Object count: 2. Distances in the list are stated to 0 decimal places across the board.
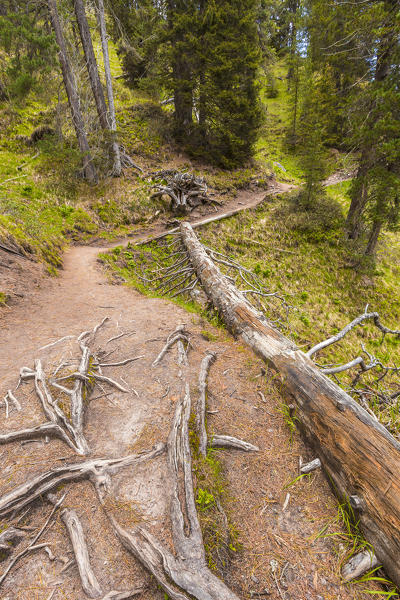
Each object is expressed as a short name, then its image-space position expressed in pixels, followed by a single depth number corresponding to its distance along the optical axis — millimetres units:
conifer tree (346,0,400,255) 9664
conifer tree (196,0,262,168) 16781
